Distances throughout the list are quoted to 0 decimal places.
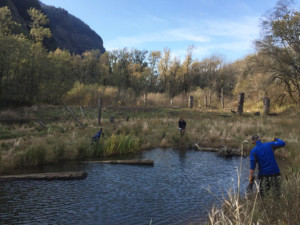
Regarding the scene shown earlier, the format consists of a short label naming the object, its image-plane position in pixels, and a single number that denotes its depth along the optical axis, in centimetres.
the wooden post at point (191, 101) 3527
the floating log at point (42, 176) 946
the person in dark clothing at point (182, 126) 1756
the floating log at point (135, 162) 1224
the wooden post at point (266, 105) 2911
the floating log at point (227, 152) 1461
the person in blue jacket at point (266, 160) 636
